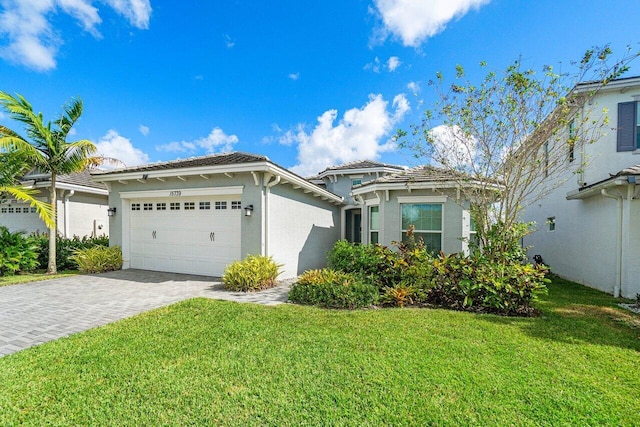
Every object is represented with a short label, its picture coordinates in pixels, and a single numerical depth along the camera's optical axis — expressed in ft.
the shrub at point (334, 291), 21.01
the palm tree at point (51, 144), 30.73
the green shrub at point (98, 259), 33.71
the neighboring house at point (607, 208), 24.91
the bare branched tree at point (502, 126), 21.42
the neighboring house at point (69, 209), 43.52
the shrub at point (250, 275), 26.25
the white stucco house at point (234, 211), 29.76
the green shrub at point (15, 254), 32.24
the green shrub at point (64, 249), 36.96
